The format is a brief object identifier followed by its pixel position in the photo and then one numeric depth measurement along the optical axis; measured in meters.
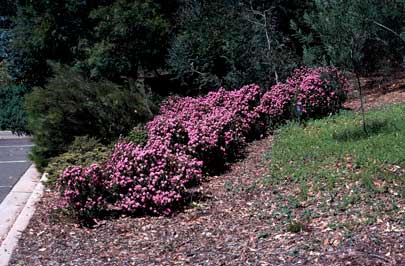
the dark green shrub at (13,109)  17.41
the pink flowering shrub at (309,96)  10.92
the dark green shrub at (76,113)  10.45
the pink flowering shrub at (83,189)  7.30
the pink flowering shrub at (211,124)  9.05
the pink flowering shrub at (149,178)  7.37
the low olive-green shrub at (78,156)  9.18
